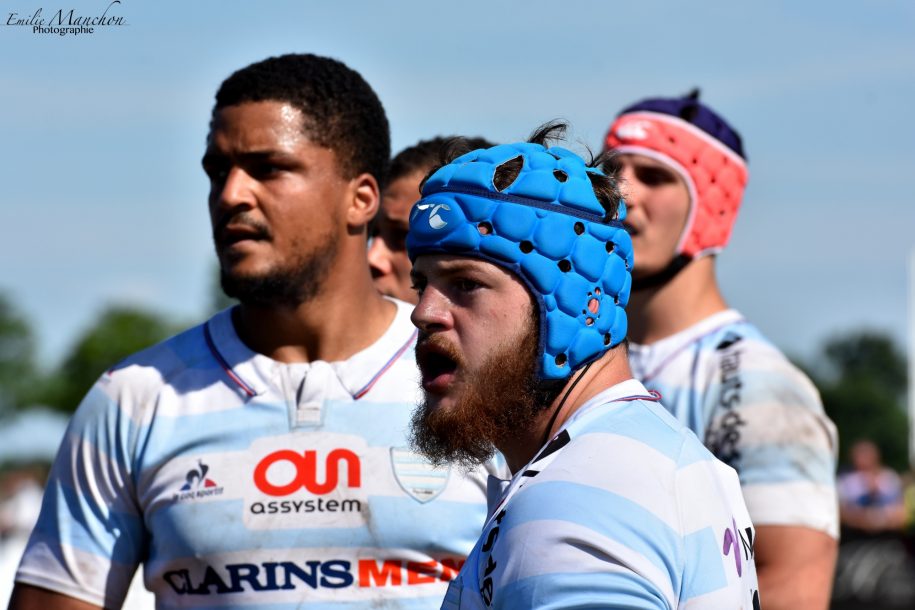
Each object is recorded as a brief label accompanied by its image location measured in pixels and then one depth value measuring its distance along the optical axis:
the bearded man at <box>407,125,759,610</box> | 6.01
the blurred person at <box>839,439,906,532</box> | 40.00
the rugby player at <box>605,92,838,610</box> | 10.48
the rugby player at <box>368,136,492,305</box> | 11.88
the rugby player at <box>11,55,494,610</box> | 8.93
